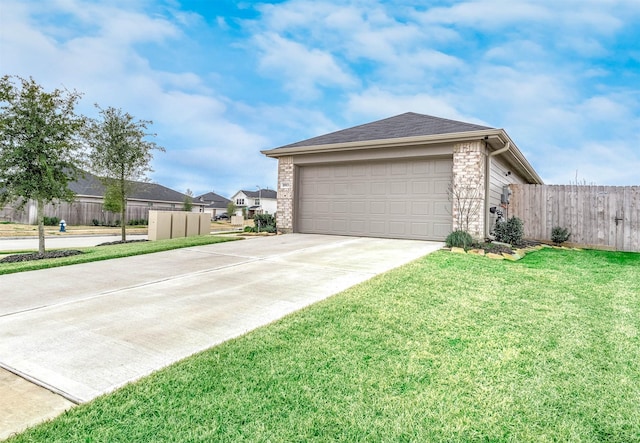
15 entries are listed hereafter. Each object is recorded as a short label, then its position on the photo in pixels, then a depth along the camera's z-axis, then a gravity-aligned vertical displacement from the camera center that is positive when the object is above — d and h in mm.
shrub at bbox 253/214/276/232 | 12547 -64
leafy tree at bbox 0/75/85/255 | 7652 +1671
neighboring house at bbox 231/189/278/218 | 59516 +3614
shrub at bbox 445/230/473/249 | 8180 -413
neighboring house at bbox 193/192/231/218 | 55125 +2768
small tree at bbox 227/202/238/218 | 48469 +1365
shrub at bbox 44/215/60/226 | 23336 -354
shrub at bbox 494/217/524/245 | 9164 -214
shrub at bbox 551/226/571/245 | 10250 -321
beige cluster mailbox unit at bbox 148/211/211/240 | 12797 -239
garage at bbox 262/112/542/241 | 9031 +1318
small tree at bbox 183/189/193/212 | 35759 +1637
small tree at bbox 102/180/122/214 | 13578 +973
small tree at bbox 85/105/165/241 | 12664 +2602
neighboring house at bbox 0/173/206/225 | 24922 +746
